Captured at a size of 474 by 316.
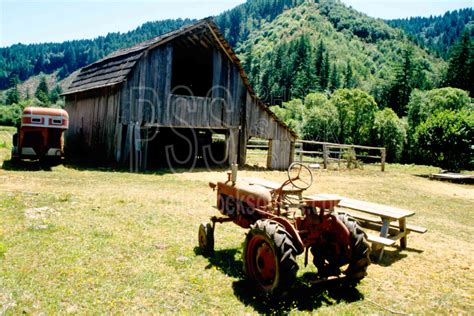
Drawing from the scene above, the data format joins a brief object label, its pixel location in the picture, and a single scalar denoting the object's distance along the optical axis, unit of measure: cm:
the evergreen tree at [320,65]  7931
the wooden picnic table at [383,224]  639
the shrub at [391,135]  4028
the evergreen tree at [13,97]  8269
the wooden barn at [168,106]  1686
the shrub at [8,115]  5331
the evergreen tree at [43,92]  8212
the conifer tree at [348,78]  8581
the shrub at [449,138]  2312
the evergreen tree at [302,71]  7331
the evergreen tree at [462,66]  5700
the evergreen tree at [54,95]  9388
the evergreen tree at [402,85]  5956
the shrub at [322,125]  4325
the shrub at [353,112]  4422
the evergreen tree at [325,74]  7938
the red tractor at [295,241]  442
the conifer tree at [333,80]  7819
